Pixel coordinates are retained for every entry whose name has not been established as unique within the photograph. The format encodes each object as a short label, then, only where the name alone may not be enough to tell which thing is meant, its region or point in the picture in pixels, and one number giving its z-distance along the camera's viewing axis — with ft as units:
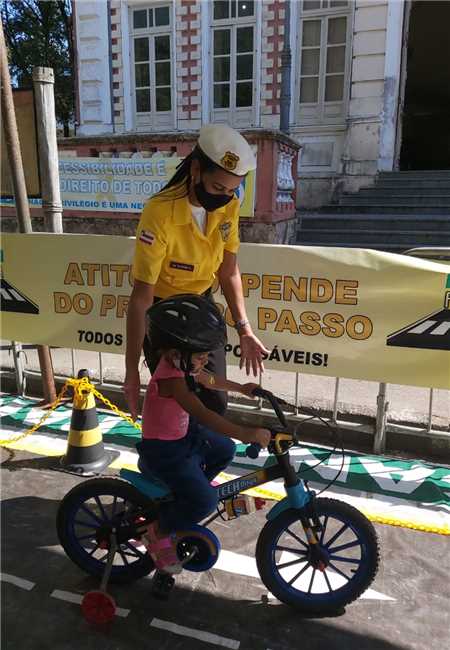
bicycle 8.42
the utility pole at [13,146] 14.02
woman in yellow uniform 8.23
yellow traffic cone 13.30
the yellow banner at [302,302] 12.67
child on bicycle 7.74
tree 83.97
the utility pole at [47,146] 15.30
